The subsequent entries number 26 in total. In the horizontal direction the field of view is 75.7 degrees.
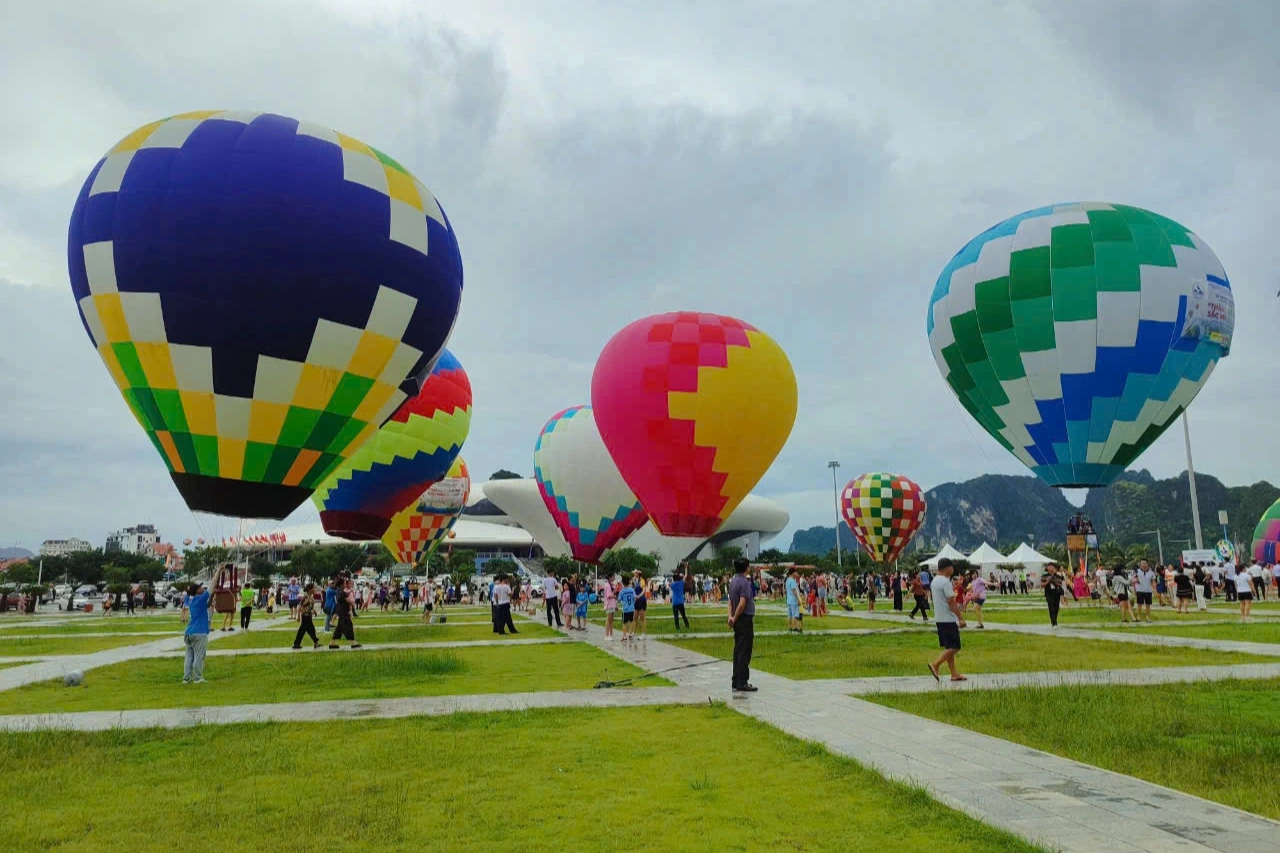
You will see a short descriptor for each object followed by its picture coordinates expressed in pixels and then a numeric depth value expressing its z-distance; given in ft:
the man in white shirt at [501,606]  66.69
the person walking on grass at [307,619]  57.31
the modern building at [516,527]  330.95
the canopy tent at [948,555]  189.76
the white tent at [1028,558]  201.98
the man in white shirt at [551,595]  75.05
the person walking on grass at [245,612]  79.71
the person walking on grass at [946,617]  34.14
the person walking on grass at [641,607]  57.98
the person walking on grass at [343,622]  58.18
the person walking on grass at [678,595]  68.54
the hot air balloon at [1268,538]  162.81
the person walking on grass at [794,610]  63.10
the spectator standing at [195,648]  40.16
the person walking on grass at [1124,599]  64.54
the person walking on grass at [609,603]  59.36
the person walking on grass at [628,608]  55.72
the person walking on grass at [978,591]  66.08
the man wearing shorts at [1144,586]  65.07
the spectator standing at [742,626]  32.78
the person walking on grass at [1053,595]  62.49
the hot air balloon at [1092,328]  70.28
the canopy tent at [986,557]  215.31
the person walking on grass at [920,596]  73.41
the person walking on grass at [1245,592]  64.44
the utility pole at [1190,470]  166.20
